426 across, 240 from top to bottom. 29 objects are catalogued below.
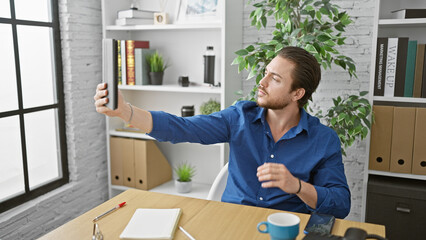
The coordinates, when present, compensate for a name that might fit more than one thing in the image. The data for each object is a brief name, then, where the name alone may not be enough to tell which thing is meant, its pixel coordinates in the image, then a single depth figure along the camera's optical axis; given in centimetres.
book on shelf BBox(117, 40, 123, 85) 278
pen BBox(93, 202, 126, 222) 134
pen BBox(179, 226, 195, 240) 121
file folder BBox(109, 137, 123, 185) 292
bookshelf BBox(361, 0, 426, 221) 211
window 230
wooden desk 123
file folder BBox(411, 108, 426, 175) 209
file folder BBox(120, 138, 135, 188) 287
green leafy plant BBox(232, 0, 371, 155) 208
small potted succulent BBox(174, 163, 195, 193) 279
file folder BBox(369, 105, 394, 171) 216
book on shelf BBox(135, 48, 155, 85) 276
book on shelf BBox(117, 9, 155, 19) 275
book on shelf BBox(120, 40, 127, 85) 276
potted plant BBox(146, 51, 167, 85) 279
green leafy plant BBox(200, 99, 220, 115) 267
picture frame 267
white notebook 120
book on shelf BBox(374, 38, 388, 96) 214
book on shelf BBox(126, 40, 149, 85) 276
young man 156
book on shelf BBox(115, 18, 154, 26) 275
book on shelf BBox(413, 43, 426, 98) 211
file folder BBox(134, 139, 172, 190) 281
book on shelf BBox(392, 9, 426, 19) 207
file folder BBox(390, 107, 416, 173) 211
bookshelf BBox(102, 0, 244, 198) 264
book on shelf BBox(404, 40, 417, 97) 211
